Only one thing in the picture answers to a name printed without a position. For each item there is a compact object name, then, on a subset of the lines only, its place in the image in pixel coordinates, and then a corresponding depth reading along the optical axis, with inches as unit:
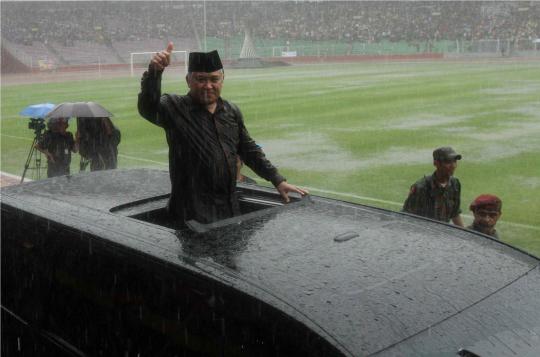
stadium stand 2207.2
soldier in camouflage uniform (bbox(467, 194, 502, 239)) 180.1
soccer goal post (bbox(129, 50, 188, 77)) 2092.3
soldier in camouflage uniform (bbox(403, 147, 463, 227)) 193.8
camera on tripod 334.6
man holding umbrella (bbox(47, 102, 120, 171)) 293.5
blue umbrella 331.6
